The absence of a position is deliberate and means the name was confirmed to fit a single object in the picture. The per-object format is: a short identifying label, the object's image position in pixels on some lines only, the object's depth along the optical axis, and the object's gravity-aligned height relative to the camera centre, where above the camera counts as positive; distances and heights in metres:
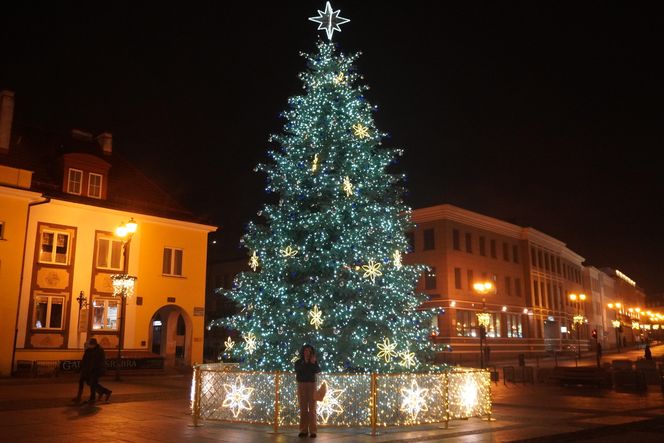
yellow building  27.56 +4.53
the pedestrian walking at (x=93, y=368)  16.41 -0.70
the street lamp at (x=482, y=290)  32.30 +3.27
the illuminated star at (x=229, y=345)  15.65 -0.07
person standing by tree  10.95 -0.84
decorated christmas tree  14.24 +2.24
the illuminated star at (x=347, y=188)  15.07 +3.85
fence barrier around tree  11.77 -1.12
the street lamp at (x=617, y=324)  58.44 +1.81
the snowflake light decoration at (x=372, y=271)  14.65 +1.73
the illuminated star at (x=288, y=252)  14.99 +2.24
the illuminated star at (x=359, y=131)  15.95 +5.57
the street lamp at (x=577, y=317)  49.13 +2.10
